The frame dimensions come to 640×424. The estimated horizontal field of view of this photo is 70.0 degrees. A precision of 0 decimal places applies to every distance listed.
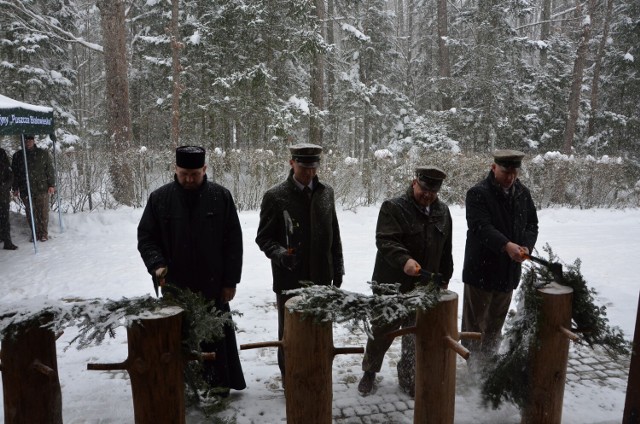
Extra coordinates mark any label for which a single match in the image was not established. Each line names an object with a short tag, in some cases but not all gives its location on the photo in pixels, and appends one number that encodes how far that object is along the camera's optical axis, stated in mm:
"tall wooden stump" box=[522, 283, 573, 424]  3062
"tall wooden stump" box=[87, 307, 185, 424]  2309
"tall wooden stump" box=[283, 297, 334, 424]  2518
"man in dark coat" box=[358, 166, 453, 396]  3656
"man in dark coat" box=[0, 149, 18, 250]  8555
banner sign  7429
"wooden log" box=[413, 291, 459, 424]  2717
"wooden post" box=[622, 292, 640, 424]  2848
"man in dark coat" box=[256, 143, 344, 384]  3742
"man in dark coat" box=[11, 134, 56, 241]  8977
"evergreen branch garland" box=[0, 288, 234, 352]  2311
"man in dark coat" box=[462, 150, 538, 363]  3943
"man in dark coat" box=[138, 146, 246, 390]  3461
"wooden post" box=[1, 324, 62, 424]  2342
